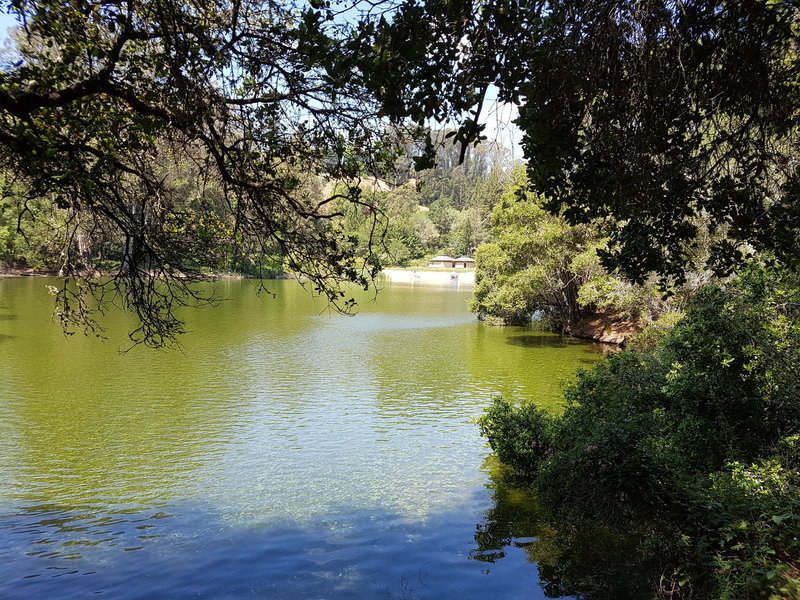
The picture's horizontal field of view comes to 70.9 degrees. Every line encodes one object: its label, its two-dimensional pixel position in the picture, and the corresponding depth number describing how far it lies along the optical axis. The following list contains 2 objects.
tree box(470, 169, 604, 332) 22.70
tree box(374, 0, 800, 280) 3.34
